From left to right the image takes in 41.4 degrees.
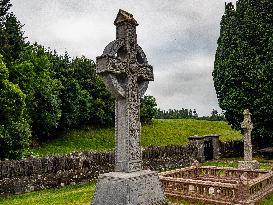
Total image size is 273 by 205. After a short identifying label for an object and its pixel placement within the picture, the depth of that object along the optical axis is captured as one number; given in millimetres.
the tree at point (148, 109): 48762
